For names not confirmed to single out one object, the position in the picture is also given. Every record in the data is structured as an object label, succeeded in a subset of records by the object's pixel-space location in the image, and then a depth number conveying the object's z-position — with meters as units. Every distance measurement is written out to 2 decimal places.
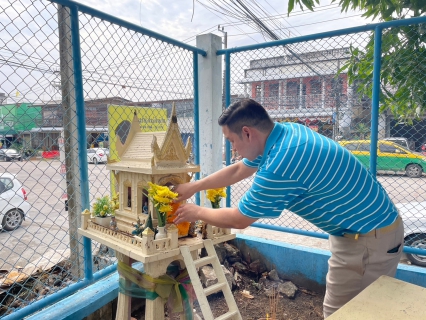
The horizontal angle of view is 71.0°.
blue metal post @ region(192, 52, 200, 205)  3.24
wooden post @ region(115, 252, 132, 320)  1.99
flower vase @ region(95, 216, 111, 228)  2.04
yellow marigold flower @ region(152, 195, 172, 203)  1.61
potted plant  2.04
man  1.53
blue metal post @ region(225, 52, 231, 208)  3.24
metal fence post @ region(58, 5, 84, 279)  2.10
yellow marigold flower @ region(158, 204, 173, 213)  1.64
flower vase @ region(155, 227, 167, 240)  1.68
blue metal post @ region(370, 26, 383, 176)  2.46
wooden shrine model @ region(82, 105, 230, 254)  1.76
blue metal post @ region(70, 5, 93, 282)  2.03
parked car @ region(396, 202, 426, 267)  3.69
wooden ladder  1.64
